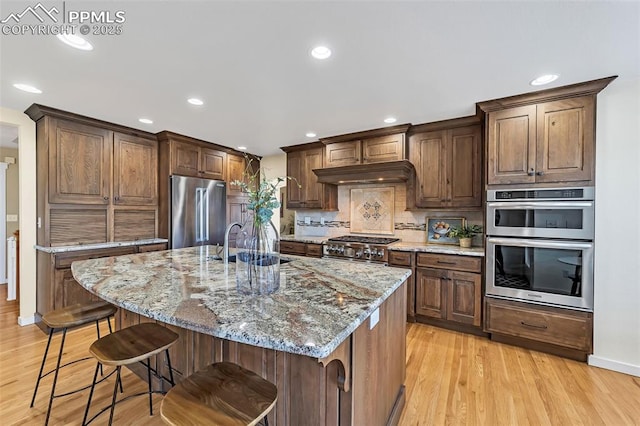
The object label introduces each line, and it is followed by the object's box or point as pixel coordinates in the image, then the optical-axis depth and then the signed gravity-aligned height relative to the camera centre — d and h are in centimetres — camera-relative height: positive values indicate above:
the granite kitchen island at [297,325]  96 -42
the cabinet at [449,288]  286 -84
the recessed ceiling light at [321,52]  180 +106
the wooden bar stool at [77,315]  167 -69
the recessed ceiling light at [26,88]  237 +106
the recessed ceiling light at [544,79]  218 +107
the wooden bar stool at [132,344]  133 -72
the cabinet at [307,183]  428 +44
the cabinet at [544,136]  234 +69
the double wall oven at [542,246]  235 -31
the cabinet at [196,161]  396 +75
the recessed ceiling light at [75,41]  170 +106
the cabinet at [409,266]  319 -66
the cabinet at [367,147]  353 +87
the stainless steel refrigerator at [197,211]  390 -4
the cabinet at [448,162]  314 +58
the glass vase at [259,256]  144 -25
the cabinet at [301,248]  389 -57
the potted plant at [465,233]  321 -27
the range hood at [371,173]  338 +49
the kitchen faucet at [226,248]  165 -27
